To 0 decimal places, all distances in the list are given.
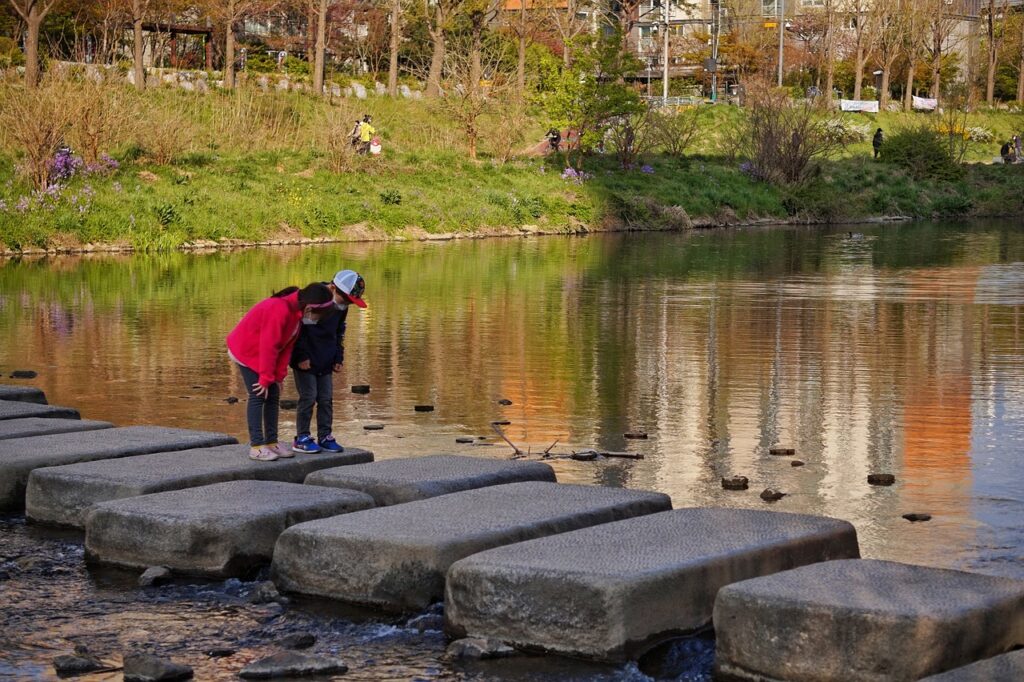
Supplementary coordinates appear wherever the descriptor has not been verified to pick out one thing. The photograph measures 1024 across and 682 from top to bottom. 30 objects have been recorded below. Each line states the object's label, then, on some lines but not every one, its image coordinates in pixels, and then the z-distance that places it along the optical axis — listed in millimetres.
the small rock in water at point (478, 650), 6828
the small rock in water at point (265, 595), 7707
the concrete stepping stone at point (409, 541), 7422
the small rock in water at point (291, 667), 6543
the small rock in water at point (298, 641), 7000
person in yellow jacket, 46156
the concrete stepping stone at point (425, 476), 8805
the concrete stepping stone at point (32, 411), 11367
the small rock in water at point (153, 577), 7957
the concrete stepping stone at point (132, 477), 8961
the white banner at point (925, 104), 85769
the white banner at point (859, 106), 78062
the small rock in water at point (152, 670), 6468
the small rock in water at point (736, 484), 9844
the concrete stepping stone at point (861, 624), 6117
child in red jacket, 9586
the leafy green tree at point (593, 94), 50531
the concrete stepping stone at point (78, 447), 9664
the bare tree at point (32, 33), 45253
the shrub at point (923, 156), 57984
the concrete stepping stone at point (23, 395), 12469
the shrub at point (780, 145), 50594
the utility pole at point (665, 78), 68062
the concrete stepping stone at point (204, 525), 8008
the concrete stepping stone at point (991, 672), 5742
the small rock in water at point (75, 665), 6570
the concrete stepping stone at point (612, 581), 6641
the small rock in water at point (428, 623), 7289
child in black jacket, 9891
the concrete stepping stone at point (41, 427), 10620
